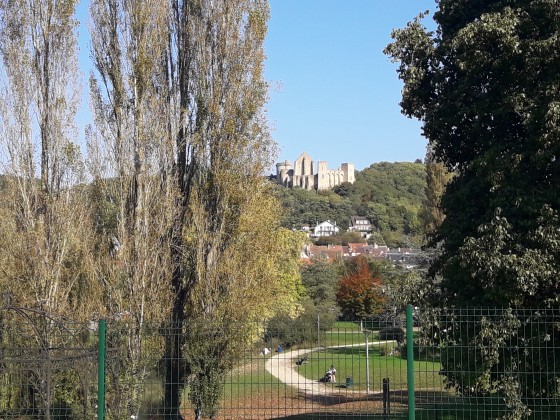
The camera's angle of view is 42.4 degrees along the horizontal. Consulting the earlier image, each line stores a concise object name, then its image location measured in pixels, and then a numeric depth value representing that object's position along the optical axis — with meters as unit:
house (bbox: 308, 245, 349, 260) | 79.50
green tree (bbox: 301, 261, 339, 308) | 49.97
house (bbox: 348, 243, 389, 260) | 83.72
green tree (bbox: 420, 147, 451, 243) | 33.54
